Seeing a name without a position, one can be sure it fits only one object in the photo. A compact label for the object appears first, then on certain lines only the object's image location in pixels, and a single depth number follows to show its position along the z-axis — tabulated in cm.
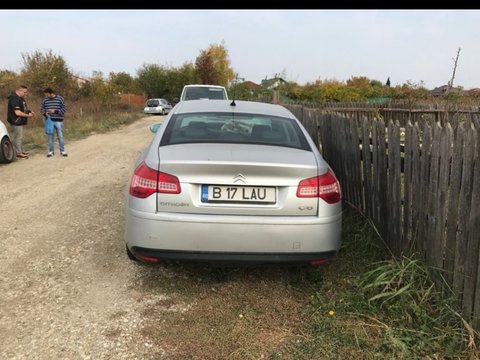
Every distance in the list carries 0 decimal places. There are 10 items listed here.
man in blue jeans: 1024
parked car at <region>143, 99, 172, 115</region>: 3277
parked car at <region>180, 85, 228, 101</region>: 1451
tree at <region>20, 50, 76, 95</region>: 2778
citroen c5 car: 301
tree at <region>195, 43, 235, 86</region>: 4341
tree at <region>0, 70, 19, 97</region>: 2580
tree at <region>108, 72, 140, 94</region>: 4755
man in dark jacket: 985
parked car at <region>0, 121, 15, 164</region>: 920
